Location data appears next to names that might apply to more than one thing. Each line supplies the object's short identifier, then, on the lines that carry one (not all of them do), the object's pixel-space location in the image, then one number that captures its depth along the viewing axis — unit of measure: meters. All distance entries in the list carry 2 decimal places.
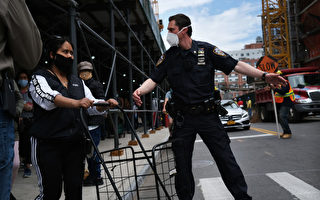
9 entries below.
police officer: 2.83
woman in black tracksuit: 2.37
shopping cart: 2.18
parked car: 13.40
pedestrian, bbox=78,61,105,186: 4.38
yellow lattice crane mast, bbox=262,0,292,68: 44.66
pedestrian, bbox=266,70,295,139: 9.13
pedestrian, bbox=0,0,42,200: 1.64
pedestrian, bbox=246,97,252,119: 24.49
